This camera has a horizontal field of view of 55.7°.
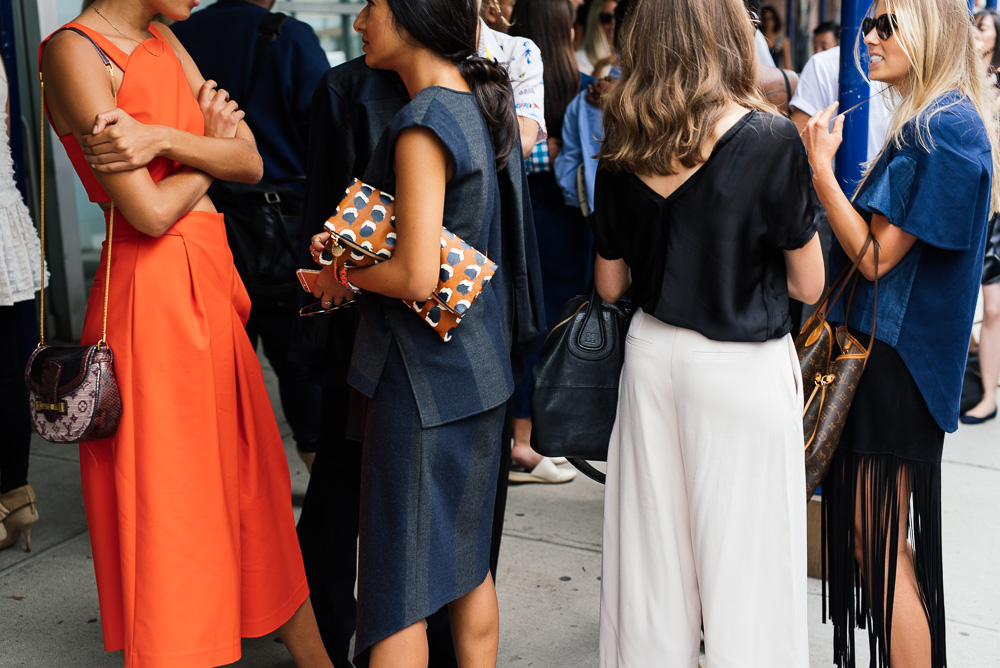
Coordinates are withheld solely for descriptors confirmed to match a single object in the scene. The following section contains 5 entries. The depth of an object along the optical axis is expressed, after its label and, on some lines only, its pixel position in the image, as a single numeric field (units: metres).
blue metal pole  2.80
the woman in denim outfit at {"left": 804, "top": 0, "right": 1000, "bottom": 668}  2.02
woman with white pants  1.85
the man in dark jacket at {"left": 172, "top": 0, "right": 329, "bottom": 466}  3.05
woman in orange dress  2.07
